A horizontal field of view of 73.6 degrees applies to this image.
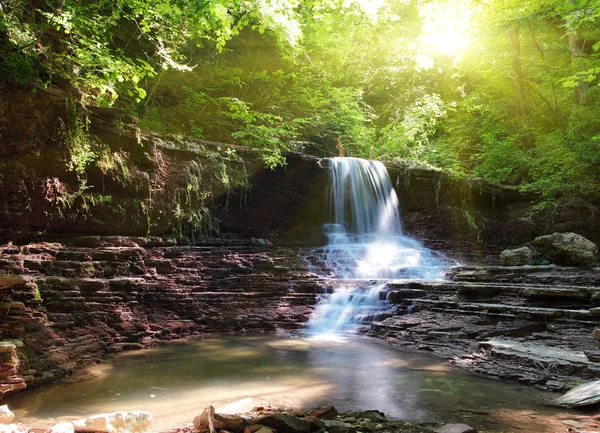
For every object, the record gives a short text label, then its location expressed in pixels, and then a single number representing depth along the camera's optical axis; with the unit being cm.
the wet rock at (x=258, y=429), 304
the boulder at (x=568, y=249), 905
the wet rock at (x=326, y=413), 365
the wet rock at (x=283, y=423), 315
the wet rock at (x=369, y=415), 364
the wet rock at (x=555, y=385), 467
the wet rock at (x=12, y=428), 306
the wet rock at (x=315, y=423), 329
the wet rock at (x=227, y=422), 316
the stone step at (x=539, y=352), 517
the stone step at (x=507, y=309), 643
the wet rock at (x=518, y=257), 1080
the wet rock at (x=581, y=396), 395
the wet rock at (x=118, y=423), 321
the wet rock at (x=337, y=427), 323
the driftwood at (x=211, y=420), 317
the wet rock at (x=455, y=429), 323
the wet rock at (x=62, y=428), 312
